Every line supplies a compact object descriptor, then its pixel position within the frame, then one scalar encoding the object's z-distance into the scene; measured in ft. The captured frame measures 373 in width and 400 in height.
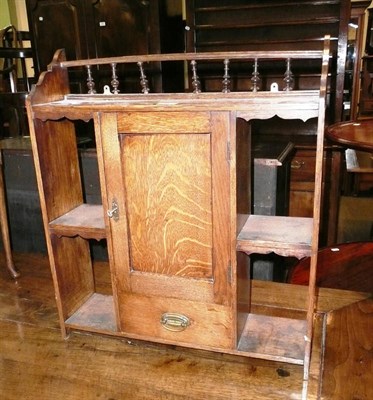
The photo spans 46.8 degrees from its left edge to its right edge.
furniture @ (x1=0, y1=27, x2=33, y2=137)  10.98
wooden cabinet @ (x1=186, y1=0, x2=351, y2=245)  10.93
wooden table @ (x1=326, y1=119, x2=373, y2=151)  6.39
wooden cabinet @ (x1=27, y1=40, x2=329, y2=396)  4.23
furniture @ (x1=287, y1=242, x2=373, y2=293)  8.70
